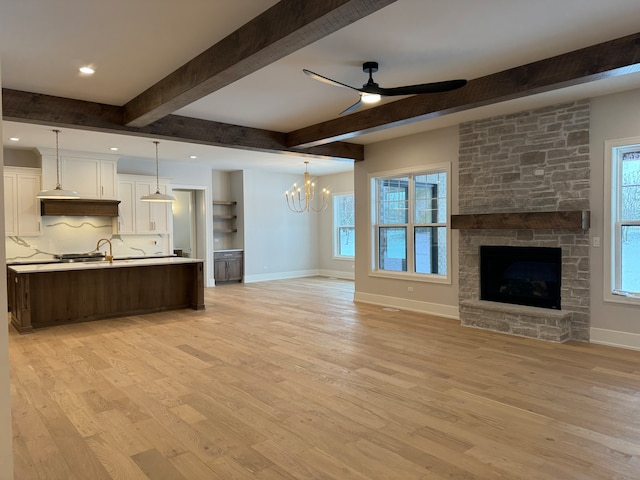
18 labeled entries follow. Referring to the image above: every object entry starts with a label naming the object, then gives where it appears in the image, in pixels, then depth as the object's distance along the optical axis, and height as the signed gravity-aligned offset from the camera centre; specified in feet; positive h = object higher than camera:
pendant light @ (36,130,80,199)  20.98 +1.79
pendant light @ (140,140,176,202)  24.03 +1.77
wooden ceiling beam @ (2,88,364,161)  15.46 +4.31
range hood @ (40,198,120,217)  26.04 +1.45
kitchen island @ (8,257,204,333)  19.92 -2.98
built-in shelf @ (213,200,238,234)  36.16 +0.88
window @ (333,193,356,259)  38.04 +0.09
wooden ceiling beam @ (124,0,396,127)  8.57 +4.21
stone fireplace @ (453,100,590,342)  17.01 +0.95
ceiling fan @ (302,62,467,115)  11.18 +3.73
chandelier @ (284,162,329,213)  38.51 +2.46
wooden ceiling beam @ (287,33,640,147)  11.66 +4.40
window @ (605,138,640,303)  16.10 +0.11
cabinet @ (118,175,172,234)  29.22 +1.42
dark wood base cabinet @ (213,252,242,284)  34.76 -3.07
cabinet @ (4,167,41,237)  25.12 +1.75
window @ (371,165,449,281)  22.25 +0.13
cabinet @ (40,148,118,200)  25.86 +3.56
